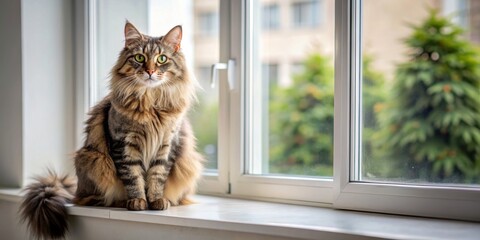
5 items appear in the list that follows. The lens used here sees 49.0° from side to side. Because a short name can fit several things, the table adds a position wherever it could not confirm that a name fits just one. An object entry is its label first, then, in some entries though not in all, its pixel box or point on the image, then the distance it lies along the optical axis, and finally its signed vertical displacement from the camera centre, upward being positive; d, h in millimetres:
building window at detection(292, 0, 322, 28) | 5562 +1093
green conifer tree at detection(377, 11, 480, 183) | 3373 +120
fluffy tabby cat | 1598 -86
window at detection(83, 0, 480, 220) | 1577 +2
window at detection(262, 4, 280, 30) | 5492 +1048
